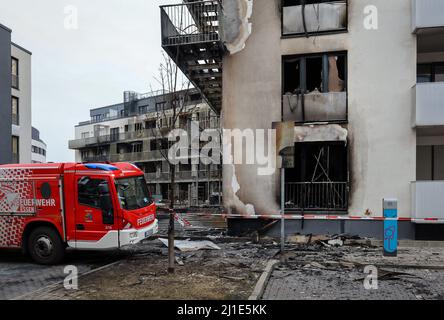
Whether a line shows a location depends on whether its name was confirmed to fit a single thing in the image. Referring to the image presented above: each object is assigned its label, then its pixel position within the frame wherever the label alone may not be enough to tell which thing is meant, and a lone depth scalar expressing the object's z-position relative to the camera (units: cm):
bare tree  826
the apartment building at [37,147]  8238
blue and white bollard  1017
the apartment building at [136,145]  4825
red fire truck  957
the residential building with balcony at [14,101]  3019
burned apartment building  1252
